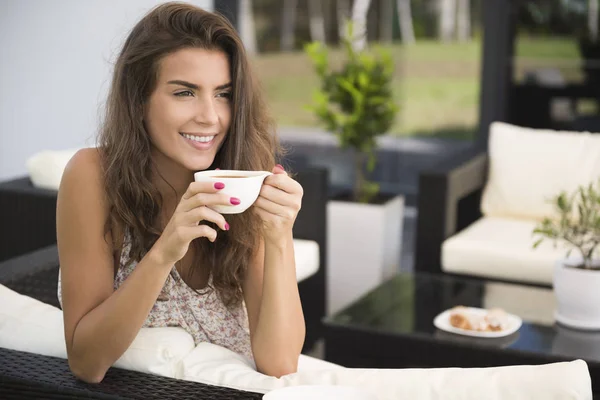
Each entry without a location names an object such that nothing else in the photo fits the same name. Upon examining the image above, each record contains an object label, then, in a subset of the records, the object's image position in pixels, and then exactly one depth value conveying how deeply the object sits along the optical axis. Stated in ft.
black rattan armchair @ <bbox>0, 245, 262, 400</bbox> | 4.35
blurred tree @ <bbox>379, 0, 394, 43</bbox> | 20.84
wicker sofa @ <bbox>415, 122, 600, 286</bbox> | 11.98
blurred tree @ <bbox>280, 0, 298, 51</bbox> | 22.21
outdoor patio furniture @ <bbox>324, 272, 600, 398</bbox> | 8.55
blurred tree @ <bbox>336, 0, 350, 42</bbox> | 21.36
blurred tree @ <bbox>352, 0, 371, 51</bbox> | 20.89
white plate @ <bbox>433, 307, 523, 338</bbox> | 8.84
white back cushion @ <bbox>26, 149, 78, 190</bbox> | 11.15
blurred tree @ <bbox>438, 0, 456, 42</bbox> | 20.39
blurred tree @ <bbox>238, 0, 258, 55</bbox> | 22.75
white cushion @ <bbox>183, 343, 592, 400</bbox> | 3.90
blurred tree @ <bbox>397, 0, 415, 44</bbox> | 20.79
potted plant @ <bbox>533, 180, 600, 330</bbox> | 9.09
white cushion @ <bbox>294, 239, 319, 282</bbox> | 11.46
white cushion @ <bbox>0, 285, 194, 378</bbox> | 4.86
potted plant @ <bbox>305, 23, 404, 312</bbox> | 13.98
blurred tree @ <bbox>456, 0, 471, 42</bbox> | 20.13
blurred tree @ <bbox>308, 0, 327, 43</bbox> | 21.84
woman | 4.93
